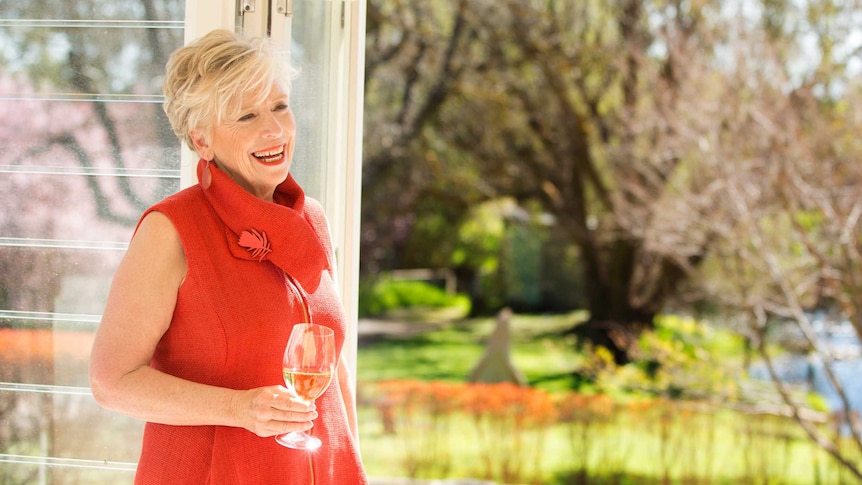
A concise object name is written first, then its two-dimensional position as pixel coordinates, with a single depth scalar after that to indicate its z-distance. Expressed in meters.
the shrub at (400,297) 11.63
